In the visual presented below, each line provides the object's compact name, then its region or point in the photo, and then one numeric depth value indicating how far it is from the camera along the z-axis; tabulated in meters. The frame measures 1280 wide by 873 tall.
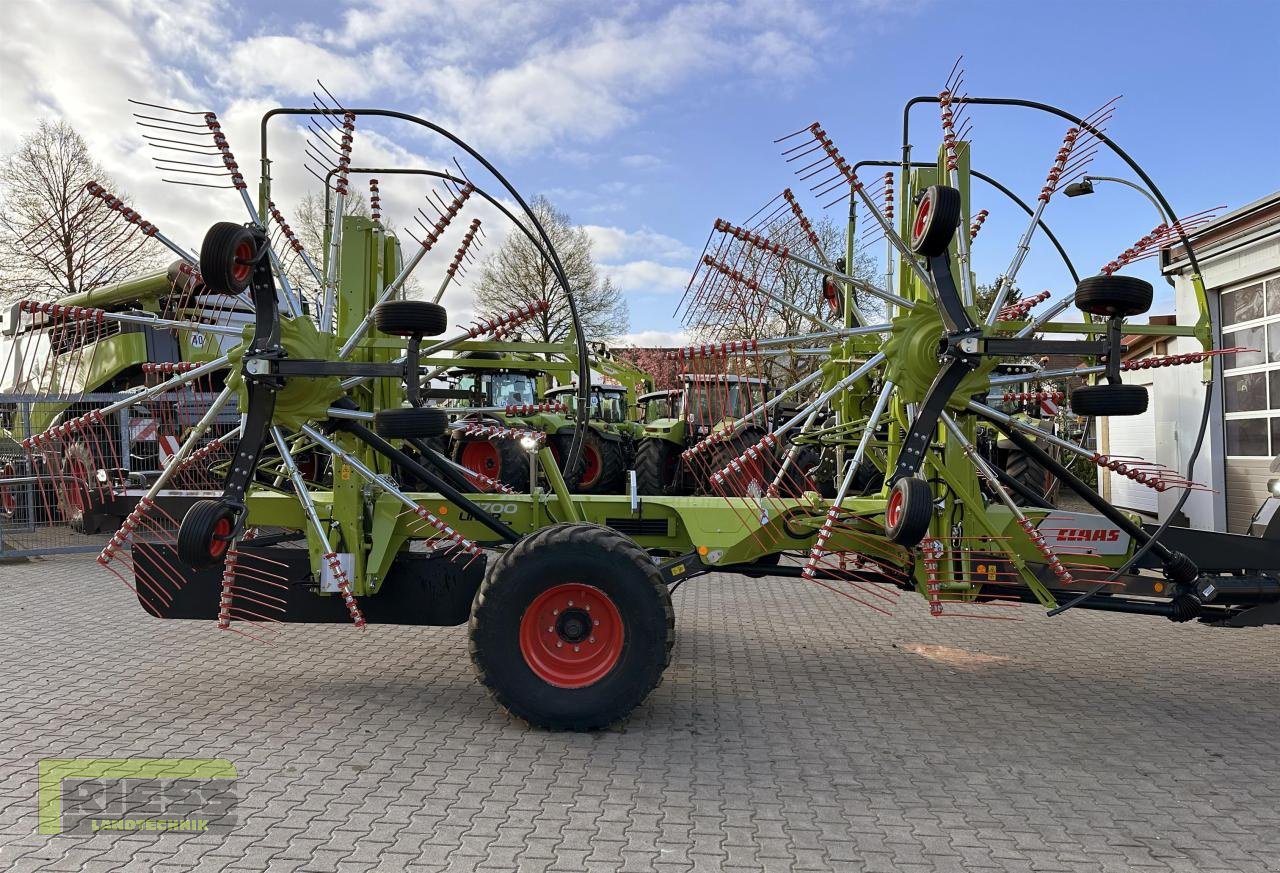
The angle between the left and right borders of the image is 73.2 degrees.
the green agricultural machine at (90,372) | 4.70
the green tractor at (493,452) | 11.66
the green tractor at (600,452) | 12.52
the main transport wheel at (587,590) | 4.20
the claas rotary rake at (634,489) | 4.18
